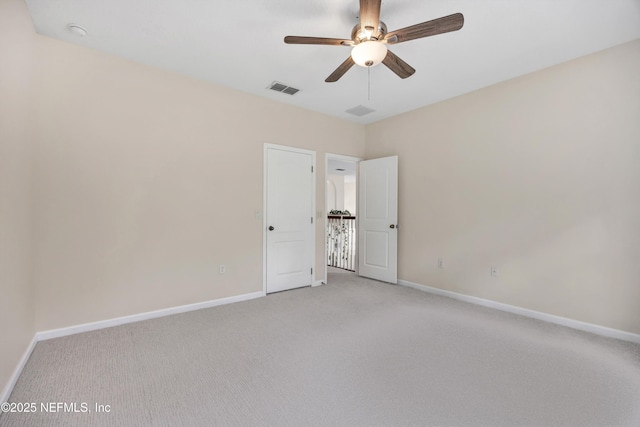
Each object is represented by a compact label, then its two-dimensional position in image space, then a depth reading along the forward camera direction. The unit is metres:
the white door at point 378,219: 4.63
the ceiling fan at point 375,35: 1.88
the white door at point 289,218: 4.08
